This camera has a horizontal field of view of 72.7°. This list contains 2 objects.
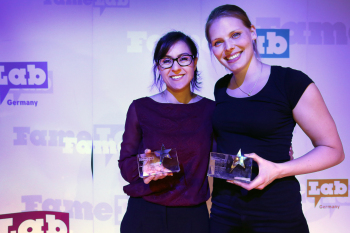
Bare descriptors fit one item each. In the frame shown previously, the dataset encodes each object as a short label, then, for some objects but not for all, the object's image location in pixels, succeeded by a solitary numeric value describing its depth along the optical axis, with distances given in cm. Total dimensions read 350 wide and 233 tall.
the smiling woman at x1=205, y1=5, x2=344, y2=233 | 114
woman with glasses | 143
